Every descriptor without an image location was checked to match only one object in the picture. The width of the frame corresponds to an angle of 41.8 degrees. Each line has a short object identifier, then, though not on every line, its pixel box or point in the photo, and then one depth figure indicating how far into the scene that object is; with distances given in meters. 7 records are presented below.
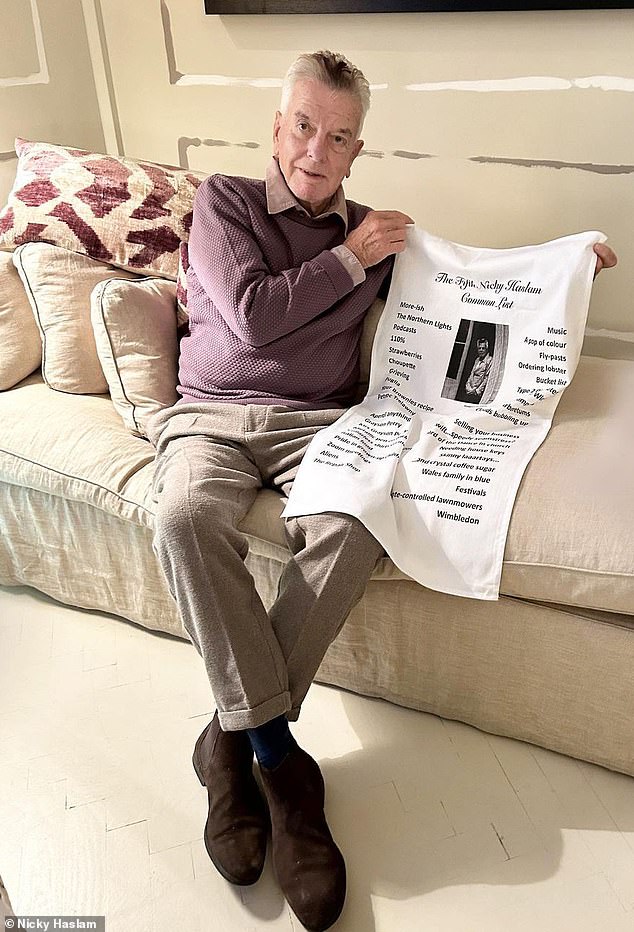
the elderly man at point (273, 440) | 1.32
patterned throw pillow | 1.95
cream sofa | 1.38
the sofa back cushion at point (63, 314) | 1.88
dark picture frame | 1.81
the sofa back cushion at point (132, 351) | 1.79
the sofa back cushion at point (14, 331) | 1.91
